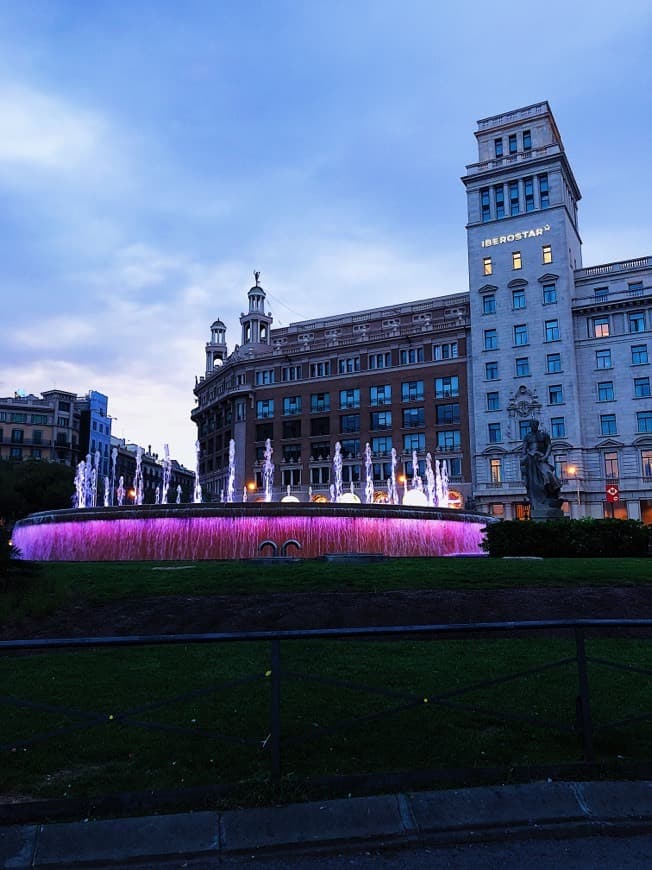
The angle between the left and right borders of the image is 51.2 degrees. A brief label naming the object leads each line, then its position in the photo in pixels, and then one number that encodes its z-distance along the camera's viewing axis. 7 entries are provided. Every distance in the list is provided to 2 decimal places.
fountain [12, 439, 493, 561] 24.14
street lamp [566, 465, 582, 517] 61.91
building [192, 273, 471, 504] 72.38
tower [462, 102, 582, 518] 65.06
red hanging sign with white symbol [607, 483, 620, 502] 52.92
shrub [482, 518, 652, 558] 21.89
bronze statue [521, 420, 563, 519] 26.30
